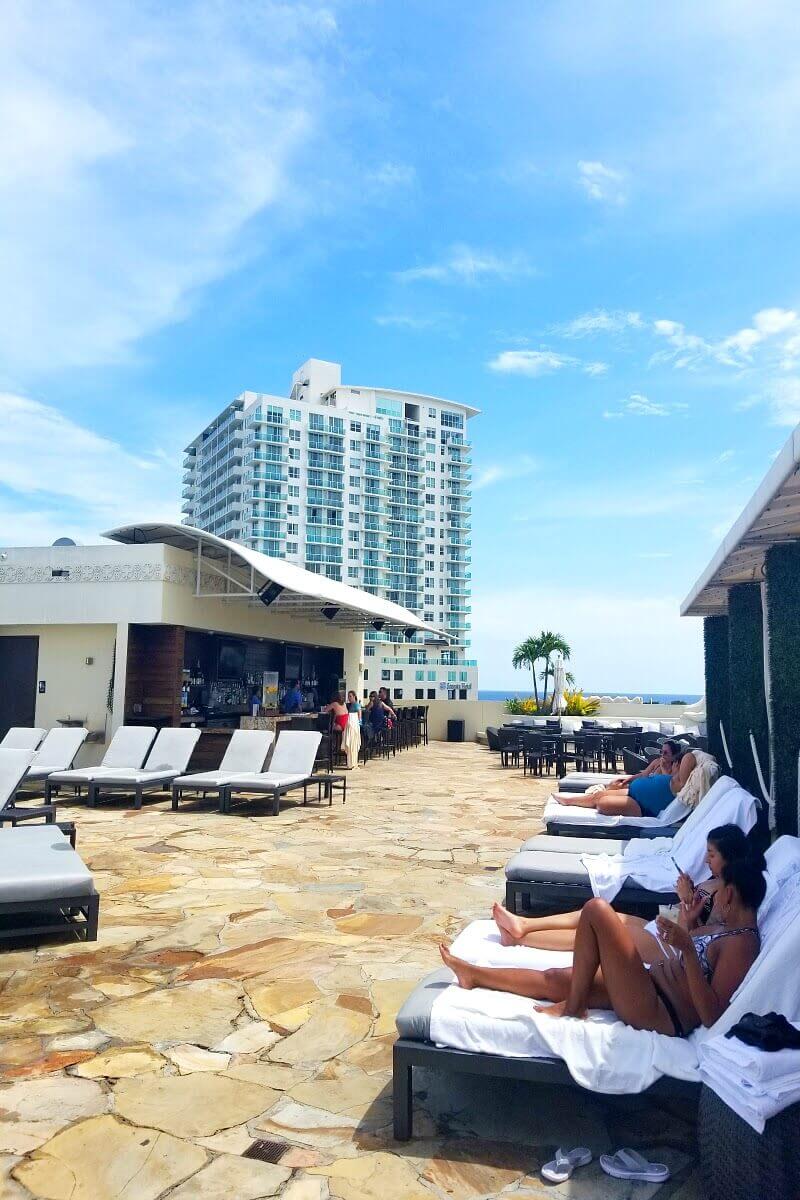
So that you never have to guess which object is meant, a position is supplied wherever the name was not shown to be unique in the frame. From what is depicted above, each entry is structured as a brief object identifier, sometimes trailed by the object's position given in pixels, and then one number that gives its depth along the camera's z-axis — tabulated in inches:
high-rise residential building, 3489.2
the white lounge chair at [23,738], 434.3
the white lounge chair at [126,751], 409.5
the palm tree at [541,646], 1804.9
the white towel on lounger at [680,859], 184.4
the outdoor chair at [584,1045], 97.2
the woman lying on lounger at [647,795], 271.7
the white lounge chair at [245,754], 393.4
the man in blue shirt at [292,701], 645.2
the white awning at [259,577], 518.0
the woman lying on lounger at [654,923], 114.8
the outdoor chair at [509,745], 599.2
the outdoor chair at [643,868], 184.5
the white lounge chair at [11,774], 257.6
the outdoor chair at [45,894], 174.1
